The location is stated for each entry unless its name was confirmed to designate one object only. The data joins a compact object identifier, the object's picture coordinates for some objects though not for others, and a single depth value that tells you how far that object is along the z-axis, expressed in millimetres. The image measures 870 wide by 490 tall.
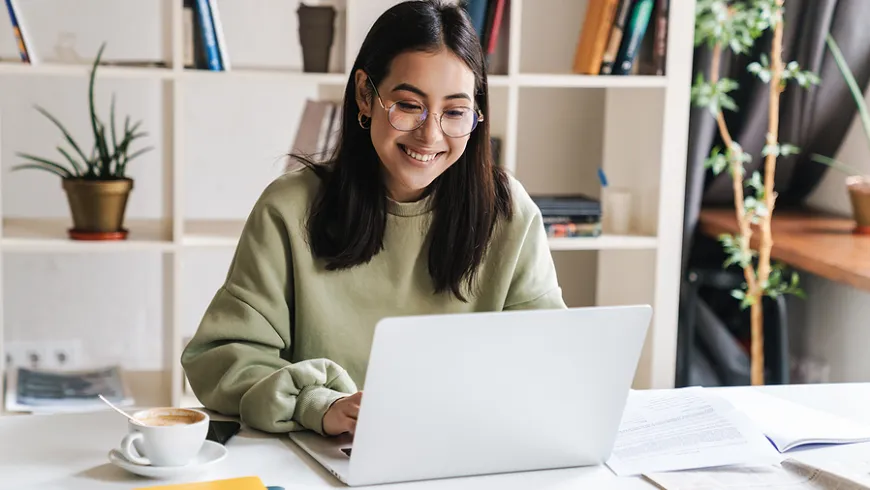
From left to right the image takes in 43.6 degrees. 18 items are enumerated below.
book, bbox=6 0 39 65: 2393
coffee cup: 1174
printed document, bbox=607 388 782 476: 1297
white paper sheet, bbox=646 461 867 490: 1227
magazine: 2539
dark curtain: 3127
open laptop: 1113
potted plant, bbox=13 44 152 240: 2453
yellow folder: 1144
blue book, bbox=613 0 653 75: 2672
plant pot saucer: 2484
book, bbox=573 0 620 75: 2682
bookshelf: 2512
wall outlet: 2936
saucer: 1170
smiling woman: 1582
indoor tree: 3018
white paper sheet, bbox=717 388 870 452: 1405
